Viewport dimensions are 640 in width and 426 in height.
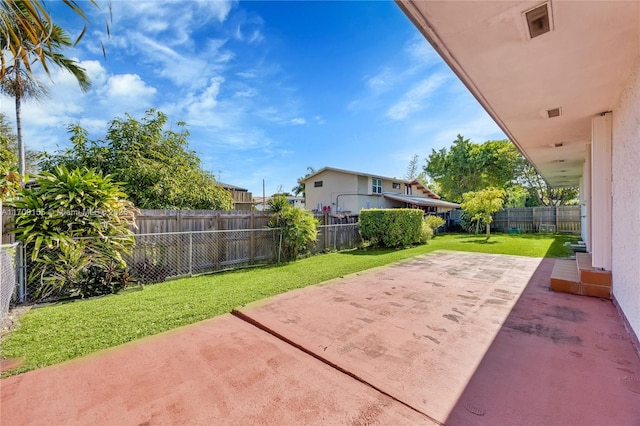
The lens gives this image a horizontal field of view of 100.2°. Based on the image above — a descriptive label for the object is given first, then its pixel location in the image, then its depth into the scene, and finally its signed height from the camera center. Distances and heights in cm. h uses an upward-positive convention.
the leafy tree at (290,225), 843 -37
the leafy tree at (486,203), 1573 +68
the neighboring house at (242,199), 1465 +86
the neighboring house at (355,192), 1947 +168
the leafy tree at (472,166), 2322 +438
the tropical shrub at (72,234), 461 -38
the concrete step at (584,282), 476 -126
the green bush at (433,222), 1492 -45
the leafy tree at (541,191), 2567 +240
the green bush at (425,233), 1280 -96
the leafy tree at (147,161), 800 +162
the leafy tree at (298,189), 3658 +347
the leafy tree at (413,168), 5234 +903
